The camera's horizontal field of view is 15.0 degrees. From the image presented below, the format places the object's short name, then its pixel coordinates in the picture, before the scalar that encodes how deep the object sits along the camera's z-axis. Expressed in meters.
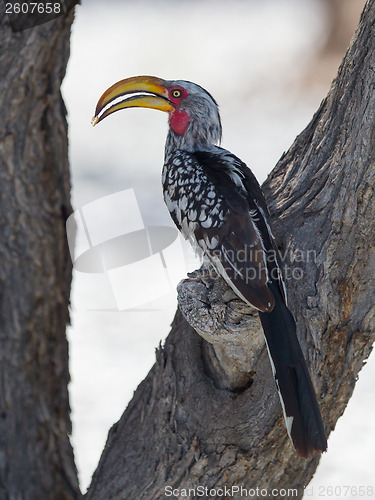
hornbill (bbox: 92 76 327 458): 5.48
